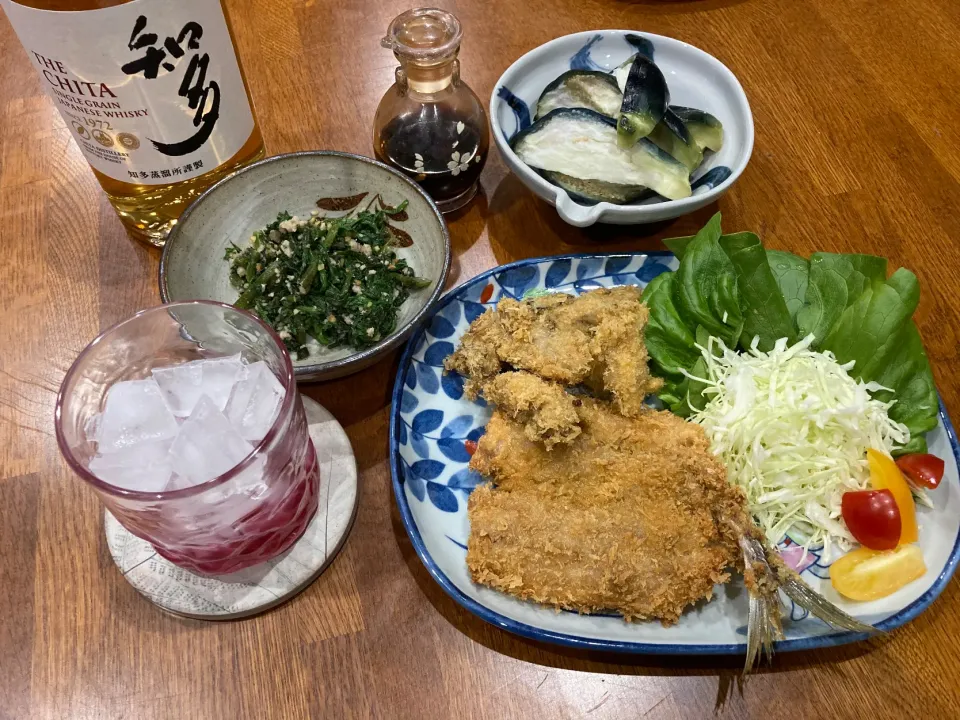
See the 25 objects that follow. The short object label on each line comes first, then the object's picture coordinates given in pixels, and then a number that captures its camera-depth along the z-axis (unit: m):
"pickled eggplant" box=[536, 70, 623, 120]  0.45
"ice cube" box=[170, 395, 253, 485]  0.28
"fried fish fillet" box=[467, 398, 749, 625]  0.31
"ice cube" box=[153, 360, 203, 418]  0.30
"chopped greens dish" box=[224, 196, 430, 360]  0.37
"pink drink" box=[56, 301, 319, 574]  0.26
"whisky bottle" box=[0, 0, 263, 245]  0.31
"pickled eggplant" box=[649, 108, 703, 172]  0.42
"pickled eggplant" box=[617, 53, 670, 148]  0.41
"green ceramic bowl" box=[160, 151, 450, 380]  0.37
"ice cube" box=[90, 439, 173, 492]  0.27
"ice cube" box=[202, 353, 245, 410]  0.30
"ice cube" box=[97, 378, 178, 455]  0.29
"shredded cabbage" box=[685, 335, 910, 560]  0.35
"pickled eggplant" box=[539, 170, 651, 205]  0.41
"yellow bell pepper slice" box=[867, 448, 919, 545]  0.32
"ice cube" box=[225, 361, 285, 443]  0.29
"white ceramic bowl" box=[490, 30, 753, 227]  0.39
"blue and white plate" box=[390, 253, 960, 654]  0.31
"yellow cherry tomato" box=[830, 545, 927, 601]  0.32
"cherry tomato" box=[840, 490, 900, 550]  0.32
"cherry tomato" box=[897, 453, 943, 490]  0.33
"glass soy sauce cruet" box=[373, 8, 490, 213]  0.40
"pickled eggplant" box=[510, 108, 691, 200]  0.41
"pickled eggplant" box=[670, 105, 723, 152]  0.43
